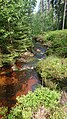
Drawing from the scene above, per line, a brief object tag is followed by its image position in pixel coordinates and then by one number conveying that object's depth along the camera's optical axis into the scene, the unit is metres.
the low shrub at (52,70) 4.10
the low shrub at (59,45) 6.03
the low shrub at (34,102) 2.33
